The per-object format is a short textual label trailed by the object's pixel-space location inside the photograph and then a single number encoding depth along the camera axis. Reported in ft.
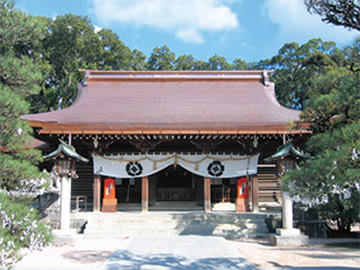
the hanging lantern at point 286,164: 33.45
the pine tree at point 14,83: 16.26
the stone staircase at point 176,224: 36.19
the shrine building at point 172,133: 40.78
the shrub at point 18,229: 14.57
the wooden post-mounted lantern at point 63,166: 34.37
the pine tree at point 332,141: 15.17
